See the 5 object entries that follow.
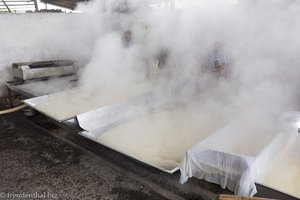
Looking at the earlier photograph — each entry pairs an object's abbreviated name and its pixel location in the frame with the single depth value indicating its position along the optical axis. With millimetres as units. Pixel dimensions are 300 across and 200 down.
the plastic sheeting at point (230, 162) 1792
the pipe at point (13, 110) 4338
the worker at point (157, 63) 4554
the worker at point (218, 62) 3757
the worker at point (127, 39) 5230
